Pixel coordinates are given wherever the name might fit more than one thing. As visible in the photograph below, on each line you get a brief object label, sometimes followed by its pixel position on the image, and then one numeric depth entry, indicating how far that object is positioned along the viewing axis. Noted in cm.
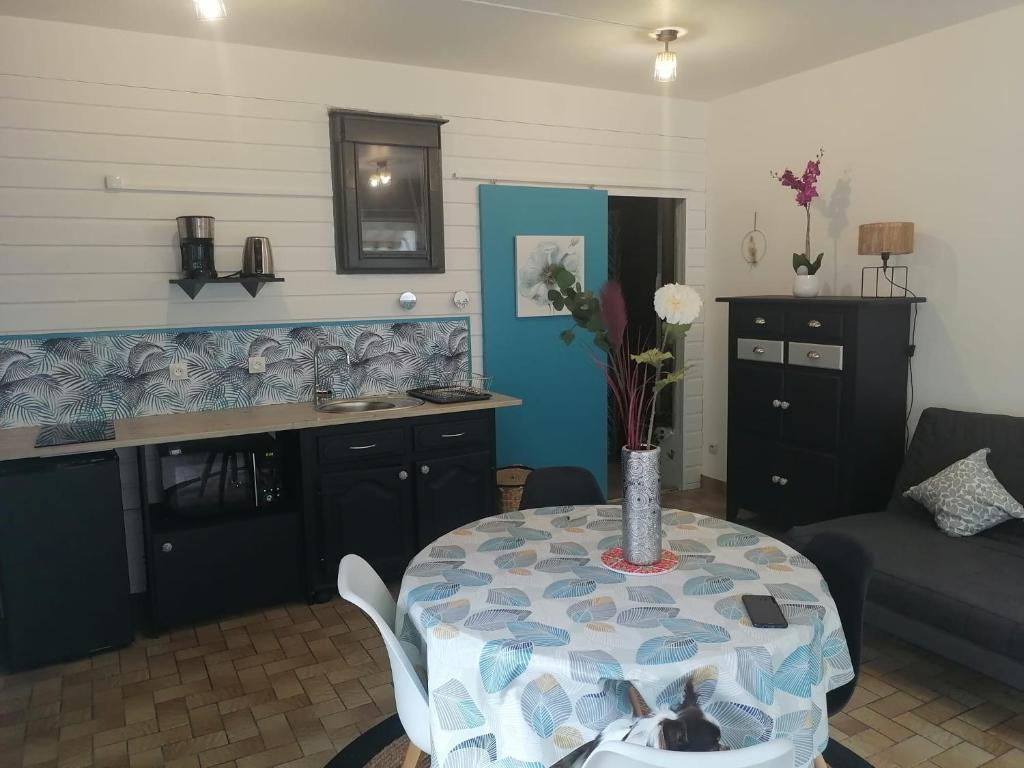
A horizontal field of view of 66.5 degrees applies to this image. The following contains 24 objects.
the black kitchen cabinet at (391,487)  363
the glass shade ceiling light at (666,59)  363
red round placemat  206
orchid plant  422
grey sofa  267
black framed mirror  406
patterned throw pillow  321
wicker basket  434
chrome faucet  404
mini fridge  298
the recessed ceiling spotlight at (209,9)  263
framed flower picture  465
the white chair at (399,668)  183
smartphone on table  172
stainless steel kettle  373
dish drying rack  399
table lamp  382
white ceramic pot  422
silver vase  205
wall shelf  361
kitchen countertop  309
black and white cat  153
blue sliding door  459
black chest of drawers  385
